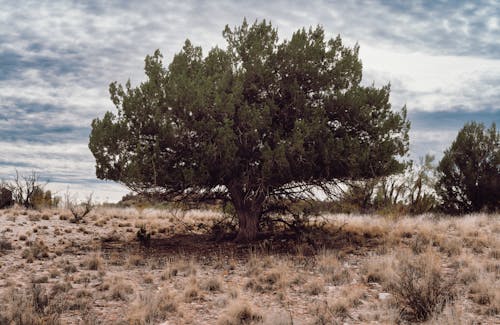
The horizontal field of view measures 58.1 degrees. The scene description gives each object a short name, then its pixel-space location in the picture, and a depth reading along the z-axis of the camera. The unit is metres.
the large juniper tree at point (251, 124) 14.11
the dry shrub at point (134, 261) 12.77
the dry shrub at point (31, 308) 7.76
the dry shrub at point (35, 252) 13.53
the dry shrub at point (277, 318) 7.39
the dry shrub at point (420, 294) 7.90
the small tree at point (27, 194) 27.84
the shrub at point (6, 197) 27.64
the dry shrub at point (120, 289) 9.56
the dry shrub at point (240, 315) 7.81
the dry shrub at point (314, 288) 9.53
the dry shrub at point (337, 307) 7.77
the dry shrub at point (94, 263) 12.30
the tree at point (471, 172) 27.95
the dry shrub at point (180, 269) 11.23
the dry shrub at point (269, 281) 10.05
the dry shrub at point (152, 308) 7.99
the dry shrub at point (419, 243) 13.28
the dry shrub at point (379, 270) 10.10
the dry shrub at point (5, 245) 14.73
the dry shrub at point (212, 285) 10.11
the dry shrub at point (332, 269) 10.44
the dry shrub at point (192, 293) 9.34
